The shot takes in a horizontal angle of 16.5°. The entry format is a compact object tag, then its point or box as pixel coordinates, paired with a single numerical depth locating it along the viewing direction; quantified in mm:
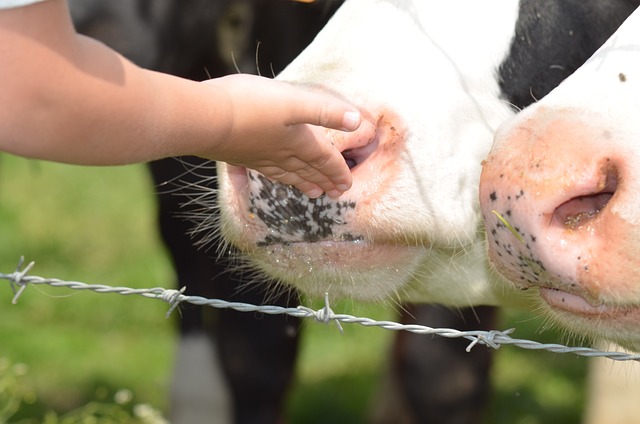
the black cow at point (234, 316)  1902
